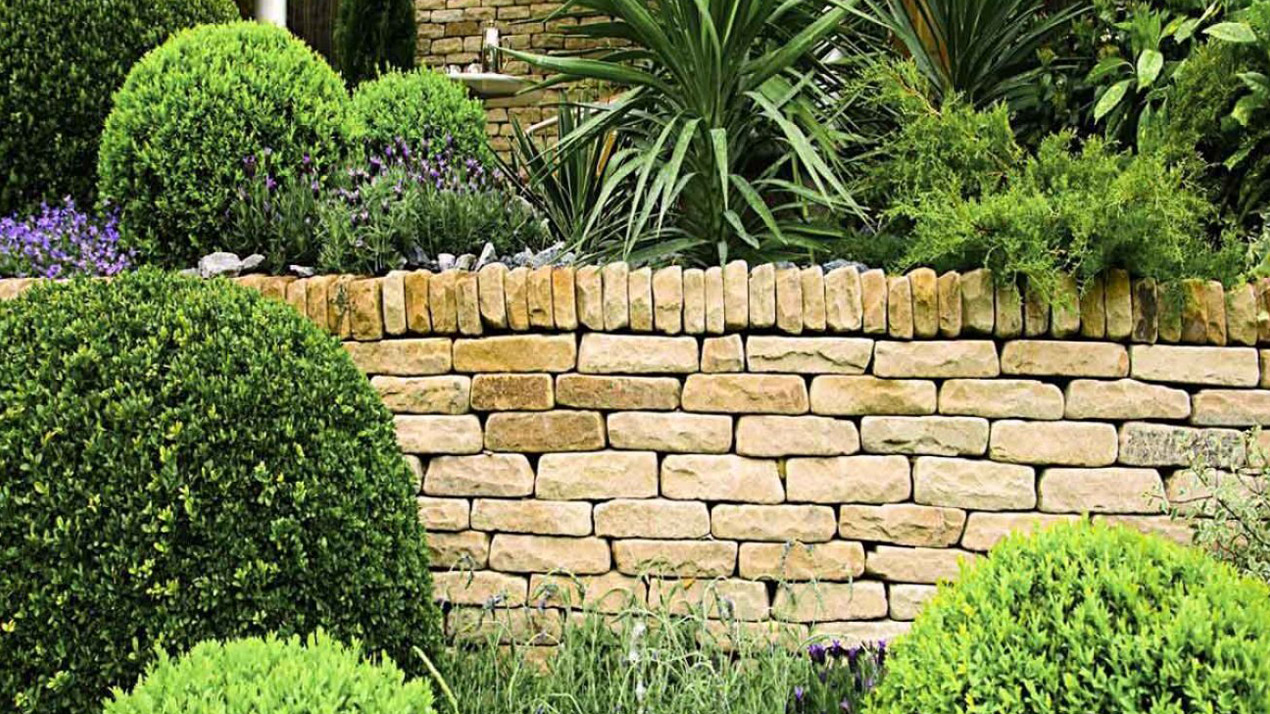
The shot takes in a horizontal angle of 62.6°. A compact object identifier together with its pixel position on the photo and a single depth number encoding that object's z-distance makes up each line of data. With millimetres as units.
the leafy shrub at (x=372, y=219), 3416
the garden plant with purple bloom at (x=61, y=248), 3686
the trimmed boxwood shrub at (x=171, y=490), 2131
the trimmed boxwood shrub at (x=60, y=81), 4117
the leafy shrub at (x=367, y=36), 7105
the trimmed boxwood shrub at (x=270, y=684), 1709
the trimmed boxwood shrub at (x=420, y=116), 4145
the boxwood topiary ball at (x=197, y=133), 3590
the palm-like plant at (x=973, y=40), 3699
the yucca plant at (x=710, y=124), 3225
